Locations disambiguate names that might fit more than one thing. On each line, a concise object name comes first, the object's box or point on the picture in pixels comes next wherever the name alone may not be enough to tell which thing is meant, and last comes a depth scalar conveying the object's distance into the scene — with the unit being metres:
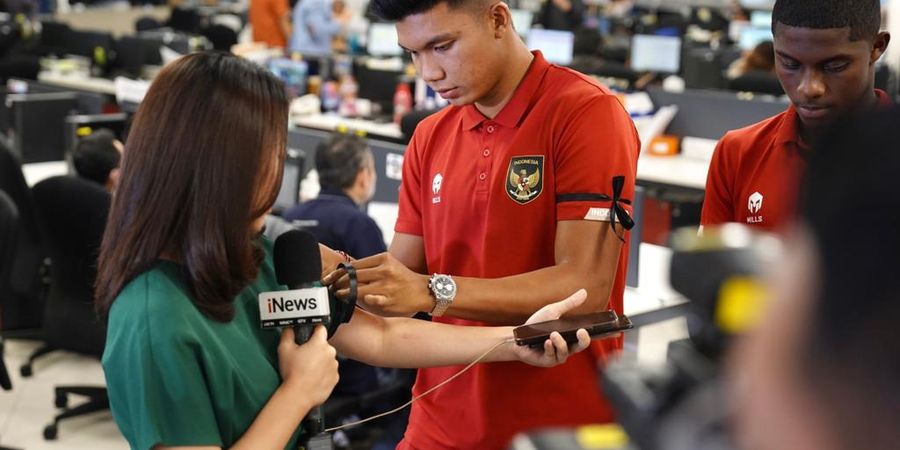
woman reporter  1.41
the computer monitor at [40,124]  6.91
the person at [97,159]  4.59
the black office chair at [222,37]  9.34
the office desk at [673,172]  5.85
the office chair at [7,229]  3.95
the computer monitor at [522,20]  11.86
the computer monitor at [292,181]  5.07
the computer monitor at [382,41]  9.75
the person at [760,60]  7.50
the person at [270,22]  10.25
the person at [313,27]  10.10
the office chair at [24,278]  5.01
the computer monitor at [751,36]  10.68
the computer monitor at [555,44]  9.39
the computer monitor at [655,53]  9.52
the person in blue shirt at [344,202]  4.11
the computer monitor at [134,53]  9.20
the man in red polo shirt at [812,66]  1.74
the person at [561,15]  13.53
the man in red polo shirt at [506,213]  1.83
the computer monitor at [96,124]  5.85
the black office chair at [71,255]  4.46
